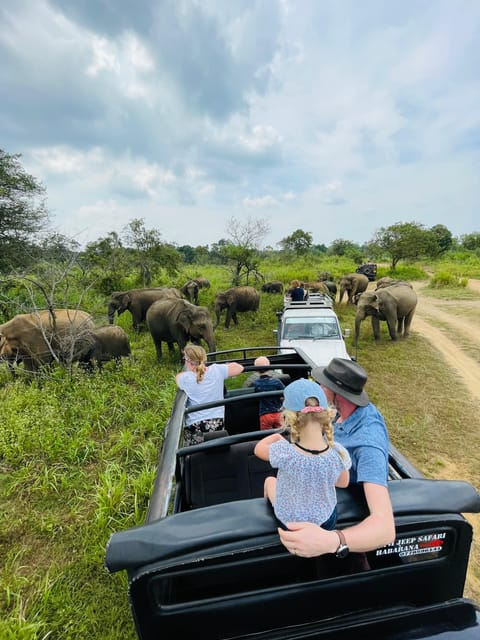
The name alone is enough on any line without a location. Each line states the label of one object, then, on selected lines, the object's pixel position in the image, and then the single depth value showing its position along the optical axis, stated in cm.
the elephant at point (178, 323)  780
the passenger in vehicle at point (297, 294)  1088
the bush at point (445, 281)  2111
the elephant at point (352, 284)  1574
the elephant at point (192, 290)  1460
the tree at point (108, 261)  1450
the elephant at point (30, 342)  712
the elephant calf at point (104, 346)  759
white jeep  641
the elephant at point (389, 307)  961
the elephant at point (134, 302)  1183
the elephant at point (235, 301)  1234
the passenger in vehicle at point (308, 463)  127
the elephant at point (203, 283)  1798
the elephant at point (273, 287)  1869
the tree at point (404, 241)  2984
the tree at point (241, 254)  1795
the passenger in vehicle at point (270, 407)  315
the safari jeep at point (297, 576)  116
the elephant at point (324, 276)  2045
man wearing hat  116
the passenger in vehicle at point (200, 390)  301
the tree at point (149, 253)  1617
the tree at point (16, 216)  1326
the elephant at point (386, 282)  1227
